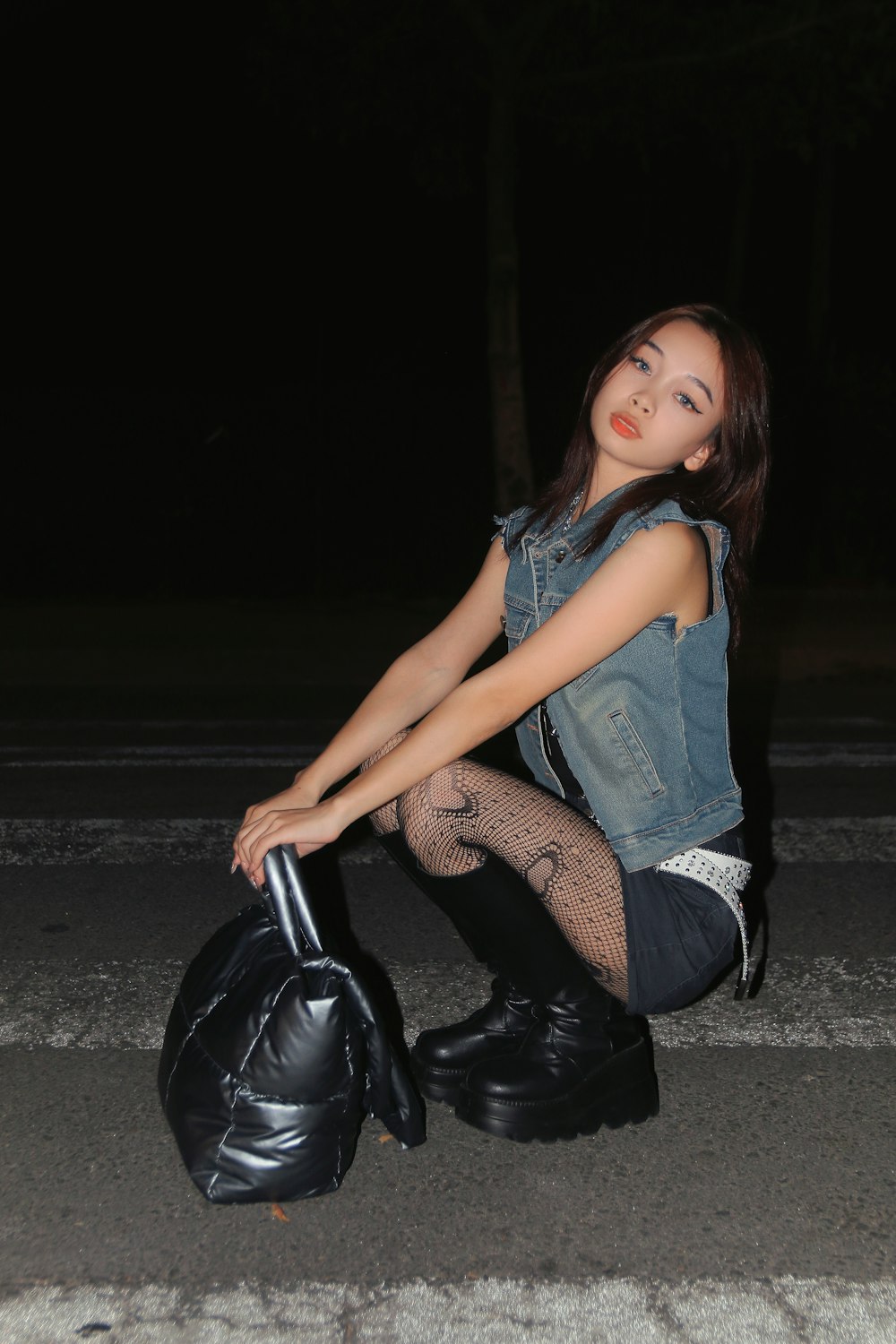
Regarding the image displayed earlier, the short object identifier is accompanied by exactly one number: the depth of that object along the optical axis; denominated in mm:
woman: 2441
